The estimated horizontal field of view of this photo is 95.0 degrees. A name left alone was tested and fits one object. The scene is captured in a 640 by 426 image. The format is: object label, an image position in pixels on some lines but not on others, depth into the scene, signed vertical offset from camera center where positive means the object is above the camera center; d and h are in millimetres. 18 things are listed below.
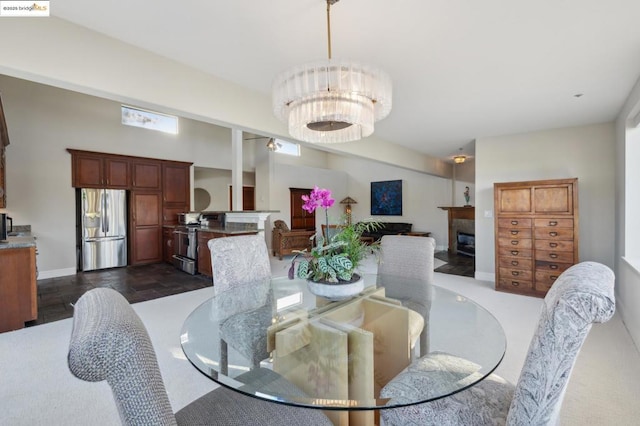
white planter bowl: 1662 -448
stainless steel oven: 5137 -664
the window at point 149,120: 6049 +2023
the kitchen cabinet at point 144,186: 5477 +547
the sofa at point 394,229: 8758 -564
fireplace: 7191 -863
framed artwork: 9203 +407
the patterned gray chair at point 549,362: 764 -426
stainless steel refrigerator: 5406 -271
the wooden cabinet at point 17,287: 2785 -711
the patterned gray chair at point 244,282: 1366 -549
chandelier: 1659 +700
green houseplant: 1668 -258
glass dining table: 1085 -629
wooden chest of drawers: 3785 -323
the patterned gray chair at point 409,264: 2064 -484
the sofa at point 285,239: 7215 -711
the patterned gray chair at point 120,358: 542 -278
